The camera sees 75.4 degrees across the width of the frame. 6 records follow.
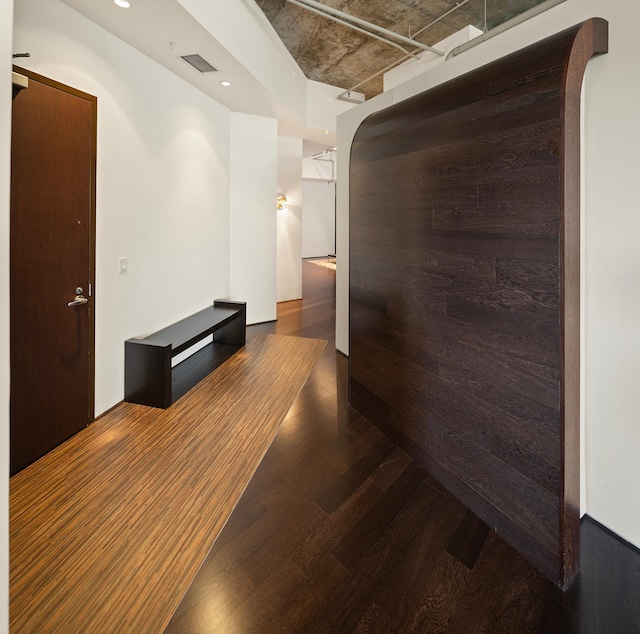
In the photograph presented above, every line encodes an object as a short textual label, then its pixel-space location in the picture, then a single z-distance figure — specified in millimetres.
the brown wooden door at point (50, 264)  2432
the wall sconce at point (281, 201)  7598
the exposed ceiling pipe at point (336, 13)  3934
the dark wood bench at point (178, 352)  3428
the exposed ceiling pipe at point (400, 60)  4505
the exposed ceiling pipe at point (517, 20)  2195
